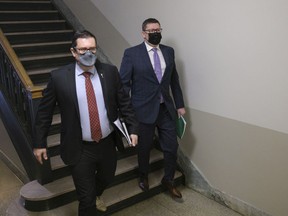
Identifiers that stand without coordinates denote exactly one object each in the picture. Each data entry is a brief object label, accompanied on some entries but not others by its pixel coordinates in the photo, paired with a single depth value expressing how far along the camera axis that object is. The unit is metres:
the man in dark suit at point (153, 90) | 2.64
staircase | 2.64
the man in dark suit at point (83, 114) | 1.90
